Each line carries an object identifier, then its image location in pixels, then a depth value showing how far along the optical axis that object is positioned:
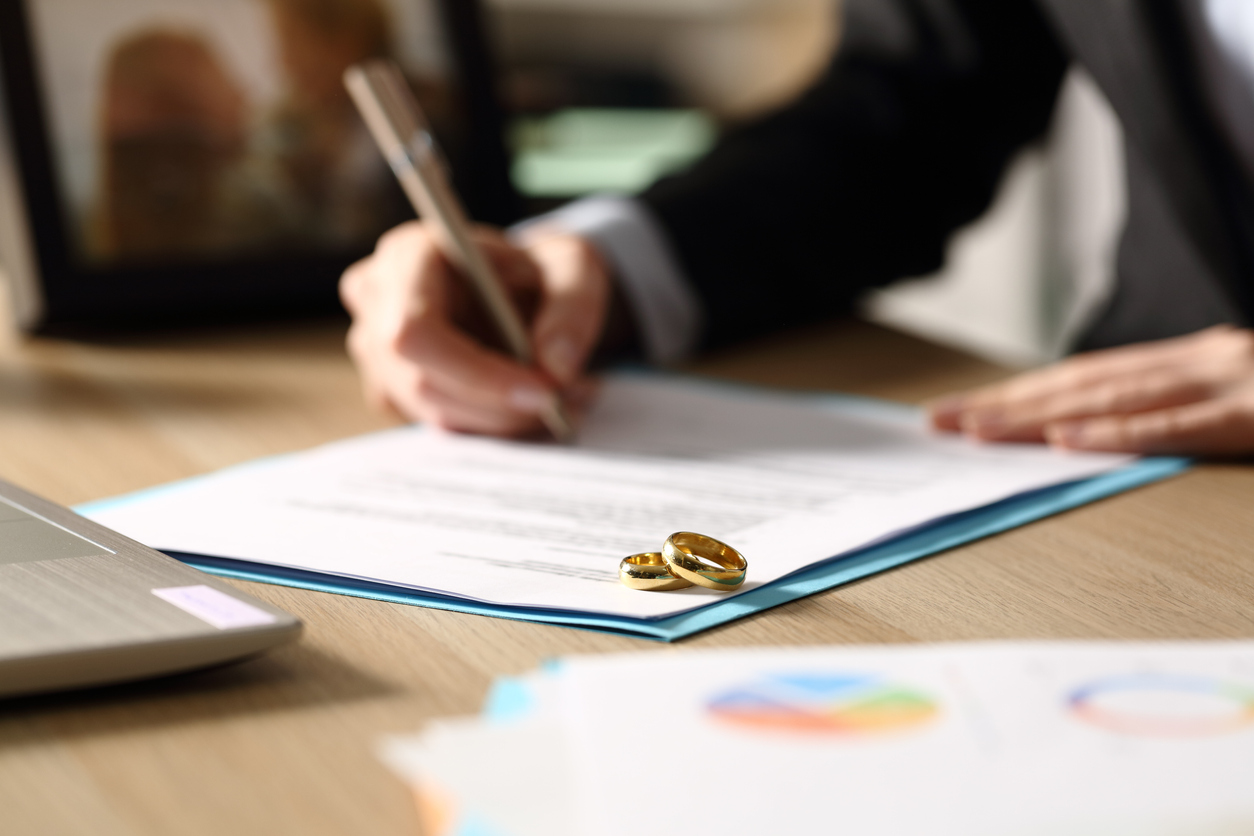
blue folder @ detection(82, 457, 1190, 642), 0.63
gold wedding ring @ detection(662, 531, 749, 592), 0.64
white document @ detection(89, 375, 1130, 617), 0.66
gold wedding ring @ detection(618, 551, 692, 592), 0.64
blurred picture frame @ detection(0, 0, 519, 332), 0.94
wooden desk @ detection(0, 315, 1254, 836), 0.57
